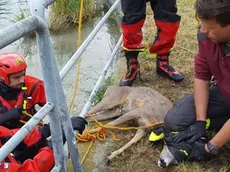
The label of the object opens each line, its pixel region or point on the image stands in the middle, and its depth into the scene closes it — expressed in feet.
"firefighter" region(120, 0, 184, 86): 11.48
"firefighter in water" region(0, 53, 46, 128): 8.31
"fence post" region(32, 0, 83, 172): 5.92
